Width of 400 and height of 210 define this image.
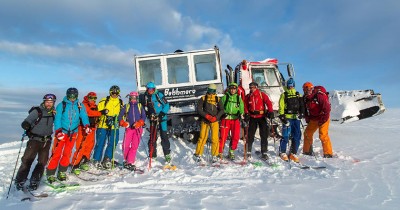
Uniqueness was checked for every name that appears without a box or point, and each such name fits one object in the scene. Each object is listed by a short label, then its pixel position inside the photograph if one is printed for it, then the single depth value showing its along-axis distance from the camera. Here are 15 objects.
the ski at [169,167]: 6.47
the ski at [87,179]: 5.61
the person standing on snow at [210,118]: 7.04
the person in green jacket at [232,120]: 7.31
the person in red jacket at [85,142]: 6.26
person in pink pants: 6.52
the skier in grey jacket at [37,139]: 5.06
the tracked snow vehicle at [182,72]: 9.75
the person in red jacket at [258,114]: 7.32
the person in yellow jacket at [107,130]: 6.51
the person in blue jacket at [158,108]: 7.14
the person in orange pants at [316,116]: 7.48
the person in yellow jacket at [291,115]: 7.25
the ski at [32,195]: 4.55
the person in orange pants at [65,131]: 5.40
